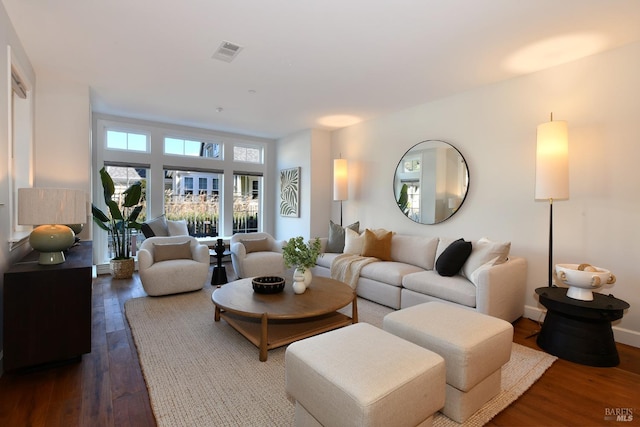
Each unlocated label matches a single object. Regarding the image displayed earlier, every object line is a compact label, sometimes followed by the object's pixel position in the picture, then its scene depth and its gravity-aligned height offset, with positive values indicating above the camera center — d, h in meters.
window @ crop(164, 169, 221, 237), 5.95 +0.17
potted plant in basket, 4.71 -0.21
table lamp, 2.27 -0.04
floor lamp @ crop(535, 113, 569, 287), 2.85 +0.44
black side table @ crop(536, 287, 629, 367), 2.44 -0.98
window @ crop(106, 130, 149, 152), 5.33 +1.22
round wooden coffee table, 2.53 -0.84
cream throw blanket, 4.09 -0.78
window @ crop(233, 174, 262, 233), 6.71 +0.15
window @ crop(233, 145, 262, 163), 6.67 +1.24
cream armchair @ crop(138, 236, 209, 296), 3.90 -0.72
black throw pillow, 3.36 -0.53
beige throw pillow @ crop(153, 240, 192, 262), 4.28 -0.58
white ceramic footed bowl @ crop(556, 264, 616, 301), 2.46 -0.57
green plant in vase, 3.04 -0.46
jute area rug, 1.84 -1.20
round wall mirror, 4.03 +0.39
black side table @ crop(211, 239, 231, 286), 4.68 -0.93
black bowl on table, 3.00 -0.74
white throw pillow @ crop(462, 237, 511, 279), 3.11 -0.46
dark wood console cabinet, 2.14 -0.75
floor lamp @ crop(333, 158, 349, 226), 5.44 +0.52
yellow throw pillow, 4.32 -0.50
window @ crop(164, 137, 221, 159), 5.91 +1.23
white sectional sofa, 2.91 -0.75
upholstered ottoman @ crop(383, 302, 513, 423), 1.74 -0.81
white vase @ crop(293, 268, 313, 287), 3.06 -0.65
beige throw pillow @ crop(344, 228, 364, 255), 4.55 -0.49
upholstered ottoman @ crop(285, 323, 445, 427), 1.29 -0.77
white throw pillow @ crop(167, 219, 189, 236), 5.36 -0.32
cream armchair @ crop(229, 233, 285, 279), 4.62 -0.70
